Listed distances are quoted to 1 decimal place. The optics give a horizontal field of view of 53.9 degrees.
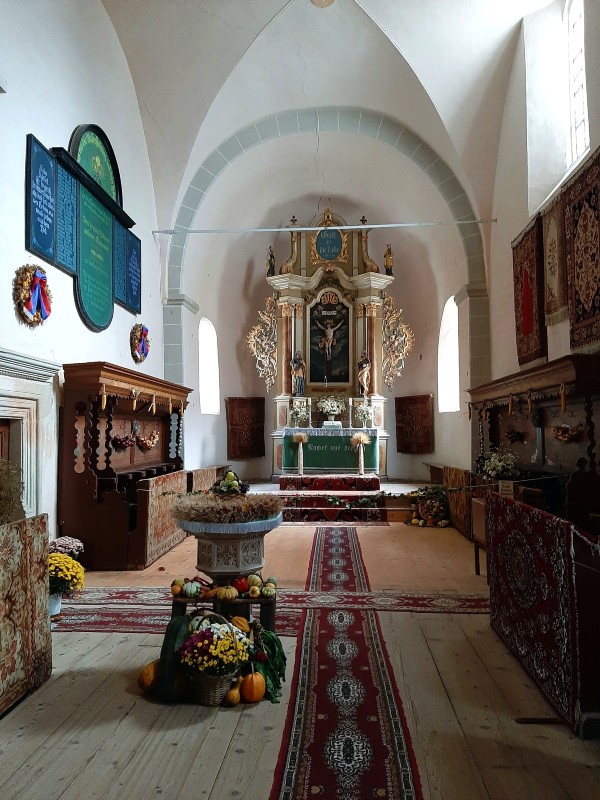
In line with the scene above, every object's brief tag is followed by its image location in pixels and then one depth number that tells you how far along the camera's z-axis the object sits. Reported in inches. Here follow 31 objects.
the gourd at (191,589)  150.2
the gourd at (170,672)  129.9
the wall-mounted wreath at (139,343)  346.0
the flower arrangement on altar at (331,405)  505.7
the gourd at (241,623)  143.6
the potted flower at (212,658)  126.3
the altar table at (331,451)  478.6
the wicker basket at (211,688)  128.1
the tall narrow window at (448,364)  486.6
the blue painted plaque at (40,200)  227.8
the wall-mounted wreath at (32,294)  218.2
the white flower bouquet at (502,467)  268.7
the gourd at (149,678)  134.0
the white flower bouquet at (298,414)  500.7
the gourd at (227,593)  149.3
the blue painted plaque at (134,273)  343.0
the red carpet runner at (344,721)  99.4
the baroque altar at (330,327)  518.6
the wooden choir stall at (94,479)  253.8
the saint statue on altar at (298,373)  521.0
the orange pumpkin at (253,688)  129.7
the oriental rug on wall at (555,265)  254.8
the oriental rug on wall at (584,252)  219.0
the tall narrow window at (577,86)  290.2
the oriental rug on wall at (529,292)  281.1
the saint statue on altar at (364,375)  517.0
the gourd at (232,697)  128.8
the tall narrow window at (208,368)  511.8
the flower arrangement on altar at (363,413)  491.2
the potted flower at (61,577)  185.3
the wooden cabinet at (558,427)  200.4
